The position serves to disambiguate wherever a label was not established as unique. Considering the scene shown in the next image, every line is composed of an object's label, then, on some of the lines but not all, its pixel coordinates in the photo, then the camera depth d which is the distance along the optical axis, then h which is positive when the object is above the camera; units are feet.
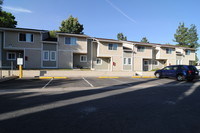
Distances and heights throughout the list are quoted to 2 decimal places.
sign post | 45.55 +1.96
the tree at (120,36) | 232.12 +60.46
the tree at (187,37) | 156.76 +40.79
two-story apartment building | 63.77 +9.04
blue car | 44.37 -2.22
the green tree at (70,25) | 135.03 +47.16
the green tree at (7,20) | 95.96 +39.46
